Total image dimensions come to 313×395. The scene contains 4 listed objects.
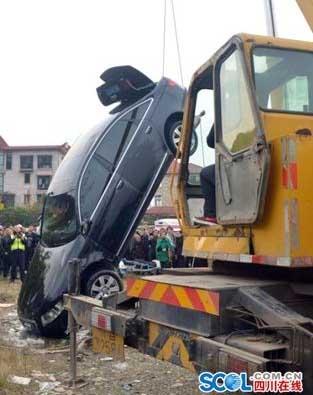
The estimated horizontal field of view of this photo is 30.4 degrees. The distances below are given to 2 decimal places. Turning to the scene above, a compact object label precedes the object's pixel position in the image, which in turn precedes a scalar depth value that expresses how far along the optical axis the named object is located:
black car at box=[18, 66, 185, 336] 8.20
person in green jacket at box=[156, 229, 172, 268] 14.73
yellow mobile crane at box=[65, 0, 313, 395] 3.22
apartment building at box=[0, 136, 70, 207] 67.88
